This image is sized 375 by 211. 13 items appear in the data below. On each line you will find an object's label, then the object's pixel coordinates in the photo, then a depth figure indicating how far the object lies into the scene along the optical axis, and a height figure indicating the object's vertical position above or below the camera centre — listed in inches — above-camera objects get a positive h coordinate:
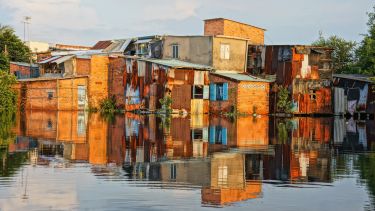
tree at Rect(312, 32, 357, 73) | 2304.8 +272.9
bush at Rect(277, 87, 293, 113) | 1630.2 +36.6
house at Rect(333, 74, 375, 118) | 1652.3 +62.8
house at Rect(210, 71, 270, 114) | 1555.1 +57.7
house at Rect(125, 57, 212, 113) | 1512.1 +82.5
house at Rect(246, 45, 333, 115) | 1657.2 +129.1
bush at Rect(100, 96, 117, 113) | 1652.2 +18.6
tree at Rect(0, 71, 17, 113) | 1628.9 +56.4
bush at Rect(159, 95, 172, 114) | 1503.4 +24.3
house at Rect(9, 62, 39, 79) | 1966.0 +155.4
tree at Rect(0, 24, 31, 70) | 2299.5 +280.8
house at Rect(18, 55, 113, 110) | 1648.6 +77.5
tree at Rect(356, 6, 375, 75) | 1720.7 +210.9
